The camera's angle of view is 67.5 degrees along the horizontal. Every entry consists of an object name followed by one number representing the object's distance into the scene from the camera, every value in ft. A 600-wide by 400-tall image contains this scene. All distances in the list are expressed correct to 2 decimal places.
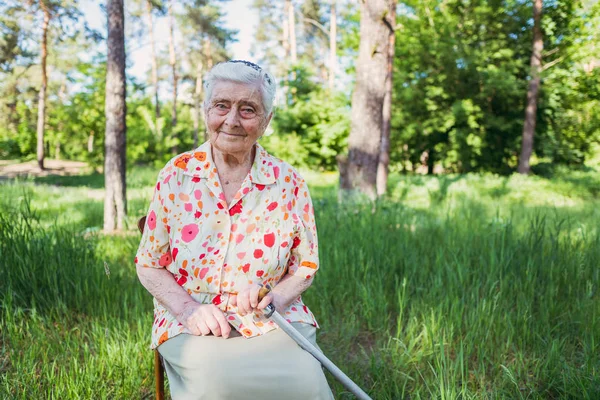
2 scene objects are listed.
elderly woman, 5.34
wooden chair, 5.88
